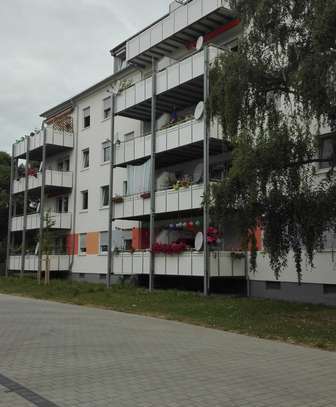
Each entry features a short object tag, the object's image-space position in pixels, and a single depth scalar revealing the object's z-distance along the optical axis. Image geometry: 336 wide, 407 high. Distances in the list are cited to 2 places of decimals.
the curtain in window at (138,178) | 25.66
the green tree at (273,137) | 13.99
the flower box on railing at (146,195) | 25.20
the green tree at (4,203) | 43.66
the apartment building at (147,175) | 21.95
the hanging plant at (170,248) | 22.97
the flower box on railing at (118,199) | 27.14
